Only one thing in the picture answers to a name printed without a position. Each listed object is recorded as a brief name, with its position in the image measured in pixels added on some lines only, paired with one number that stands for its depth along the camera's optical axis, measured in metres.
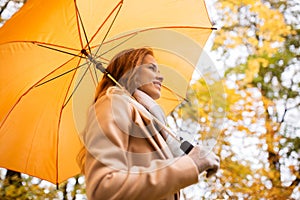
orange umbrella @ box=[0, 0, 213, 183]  2.02
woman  1.23
